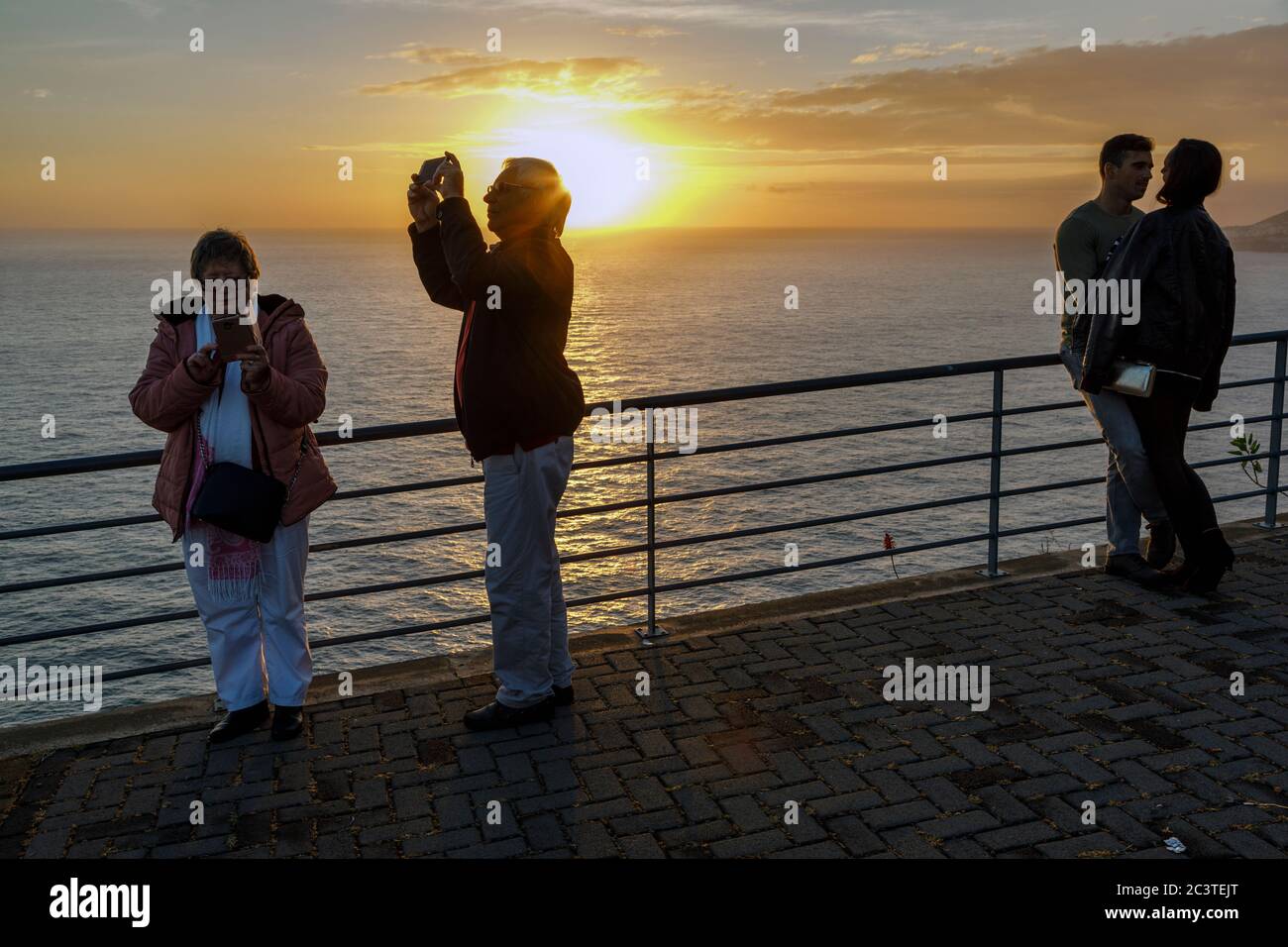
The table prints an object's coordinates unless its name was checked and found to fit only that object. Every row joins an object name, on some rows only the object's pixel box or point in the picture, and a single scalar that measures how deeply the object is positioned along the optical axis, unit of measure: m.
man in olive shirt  6.52
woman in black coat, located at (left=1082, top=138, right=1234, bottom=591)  6.18
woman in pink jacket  4.65
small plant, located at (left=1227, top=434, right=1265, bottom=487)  7.99
